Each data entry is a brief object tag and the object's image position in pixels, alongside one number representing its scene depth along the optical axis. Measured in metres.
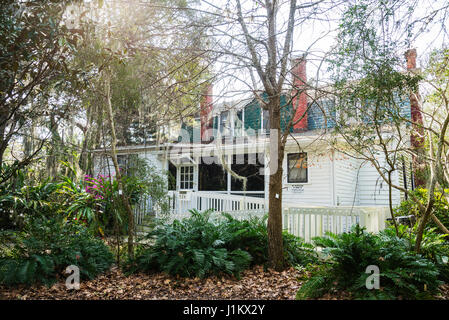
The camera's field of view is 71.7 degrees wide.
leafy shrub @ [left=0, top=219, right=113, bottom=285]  4.46
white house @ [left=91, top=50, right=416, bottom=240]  10.01
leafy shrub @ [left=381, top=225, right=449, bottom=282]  4.45
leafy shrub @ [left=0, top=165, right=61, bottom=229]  7.63
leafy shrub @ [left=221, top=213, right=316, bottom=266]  5.82
